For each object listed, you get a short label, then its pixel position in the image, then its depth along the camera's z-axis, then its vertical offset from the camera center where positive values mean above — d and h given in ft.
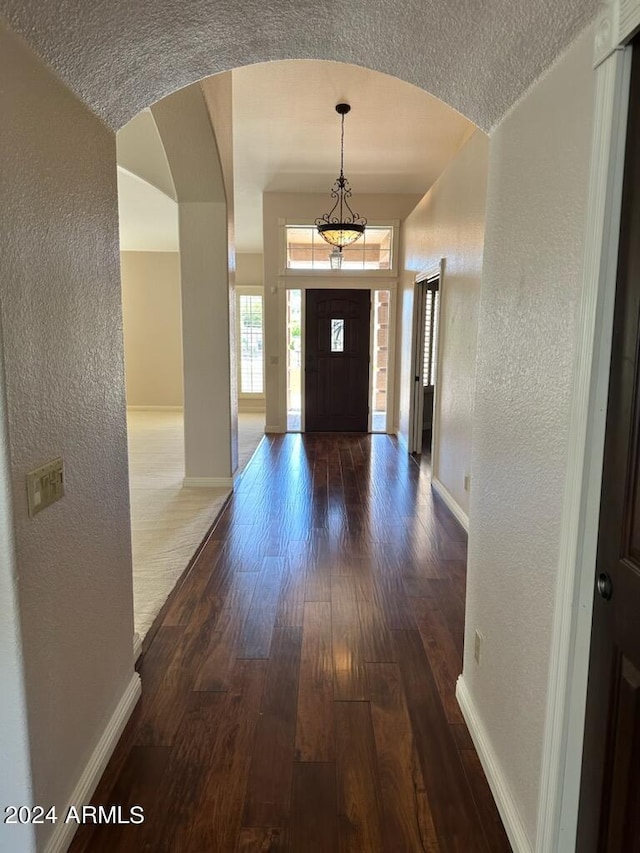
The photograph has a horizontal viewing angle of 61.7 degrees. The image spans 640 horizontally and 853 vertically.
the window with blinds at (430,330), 21.15 +0.78
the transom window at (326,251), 24.89 +4.51
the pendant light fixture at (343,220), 18.57 +5.68
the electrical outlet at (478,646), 6.15 -3.41
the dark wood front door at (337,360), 25.20 -0.55
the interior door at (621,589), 3.38 -1.57
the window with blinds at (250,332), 32.17 +0.94
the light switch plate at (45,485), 4.27 -1.16
